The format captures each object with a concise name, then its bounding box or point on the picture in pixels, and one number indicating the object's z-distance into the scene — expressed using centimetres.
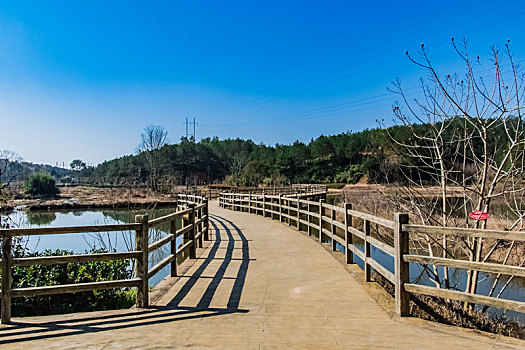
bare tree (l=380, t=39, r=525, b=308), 591
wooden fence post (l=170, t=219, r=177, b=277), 627
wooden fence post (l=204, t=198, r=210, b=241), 1090
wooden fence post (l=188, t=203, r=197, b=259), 799
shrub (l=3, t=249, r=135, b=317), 700
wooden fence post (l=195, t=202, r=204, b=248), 999
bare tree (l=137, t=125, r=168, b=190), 6180
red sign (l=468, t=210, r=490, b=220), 539
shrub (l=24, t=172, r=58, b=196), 5025
